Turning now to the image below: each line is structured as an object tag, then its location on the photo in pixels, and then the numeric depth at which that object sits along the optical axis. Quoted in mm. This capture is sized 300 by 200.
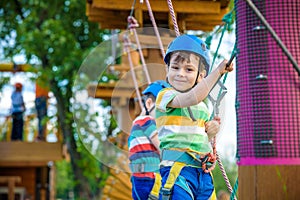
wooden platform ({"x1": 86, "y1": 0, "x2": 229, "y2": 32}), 7508
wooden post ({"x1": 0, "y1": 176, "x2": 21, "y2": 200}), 14344
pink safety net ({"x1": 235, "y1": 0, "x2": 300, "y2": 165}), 2990
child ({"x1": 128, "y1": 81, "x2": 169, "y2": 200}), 5664
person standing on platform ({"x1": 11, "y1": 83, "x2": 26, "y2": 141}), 15875
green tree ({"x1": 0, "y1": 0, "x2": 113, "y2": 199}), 16969
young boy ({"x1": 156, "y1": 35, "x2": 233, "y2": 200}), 3631
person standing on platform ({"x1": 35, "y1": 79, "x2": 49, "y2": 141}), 16156
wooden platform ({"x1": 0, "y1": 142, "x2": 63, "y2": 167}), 15781
